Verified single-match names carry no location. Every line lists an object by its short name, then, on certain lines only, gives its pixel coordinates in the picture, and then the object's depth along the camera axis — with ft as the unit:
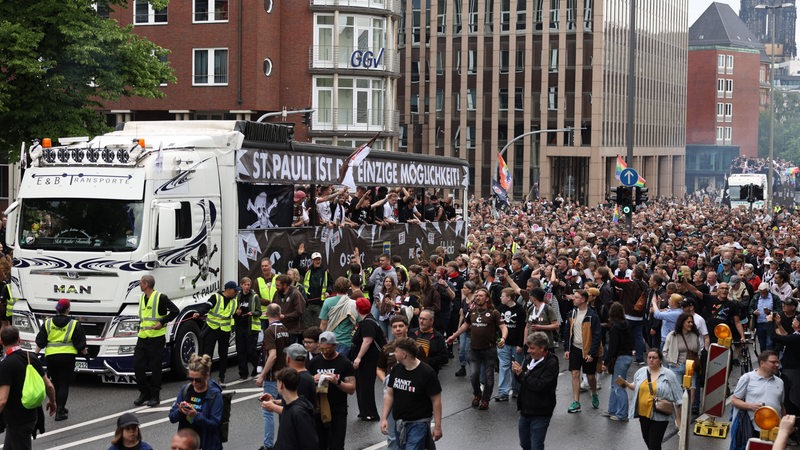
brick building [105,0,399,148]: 177.68
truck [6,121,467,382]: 52.80
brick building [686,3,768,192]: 489.67
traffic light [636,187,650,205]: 107.52
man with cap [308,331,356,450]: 36.81
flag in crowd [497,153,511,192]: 147.54
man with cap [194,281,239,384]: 54.39
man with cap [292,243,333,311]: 62.69
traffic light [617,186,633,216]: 106.11
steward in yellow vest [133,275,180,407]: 50.29
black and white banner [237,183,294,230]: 60.39
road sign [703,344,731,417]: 43.27
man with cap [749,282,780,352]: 60.54
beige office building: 273.33
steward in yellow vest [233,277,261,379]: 55.83
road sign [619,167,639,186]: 106.93
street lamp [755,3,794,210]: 188.86
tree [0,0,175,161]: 85.61
